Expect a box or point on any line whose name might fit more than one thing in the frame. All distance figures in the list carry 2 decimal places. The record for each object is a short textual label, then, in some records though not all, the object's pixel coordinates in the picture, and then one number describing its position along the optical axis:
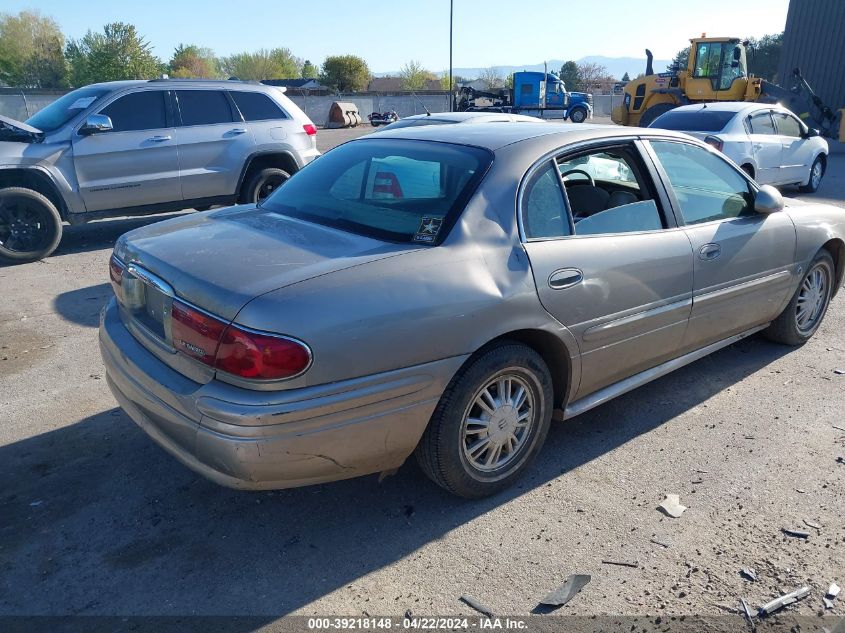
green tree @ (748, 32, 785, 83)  60.28
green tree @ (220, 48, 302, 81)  87.56
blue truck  36.97
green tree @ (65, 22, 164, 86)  54.12
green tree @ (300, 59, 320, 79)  98.81
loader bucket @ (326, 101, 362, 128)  37.81
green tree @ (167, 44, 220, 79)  72.94
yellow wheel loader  20.31
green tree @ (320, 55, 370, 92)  60.16
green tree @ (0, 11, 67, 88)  67.55
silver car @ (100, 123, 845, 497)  2.52
